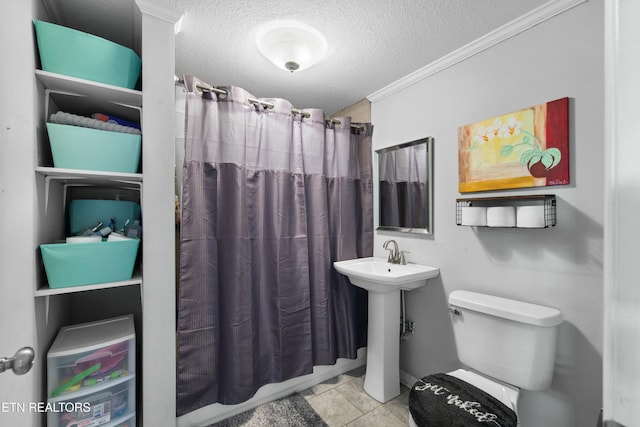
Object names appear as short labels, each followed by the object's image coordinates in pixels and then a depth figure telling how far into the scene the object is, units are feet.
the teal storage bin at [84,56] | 3.77
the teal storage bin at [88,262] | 3.73
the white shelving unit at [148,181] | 4.00
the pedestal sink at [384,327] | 5.99
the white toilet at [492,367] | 3.72
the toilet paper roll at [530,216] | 4.19
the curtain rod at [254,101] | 5.44
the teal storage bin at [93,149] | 3.86
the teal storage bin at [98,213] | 4.93
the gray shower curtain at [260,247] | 5.29
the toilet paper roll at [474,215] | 4.91
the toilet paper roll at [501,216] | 4.51
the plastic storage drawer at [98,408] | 3.77
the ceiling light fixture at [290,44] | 4.89
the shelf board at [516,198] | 4.25
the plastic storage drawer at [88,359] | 3.85
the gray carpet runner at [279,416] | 5.49
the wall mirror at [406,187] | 6.37
